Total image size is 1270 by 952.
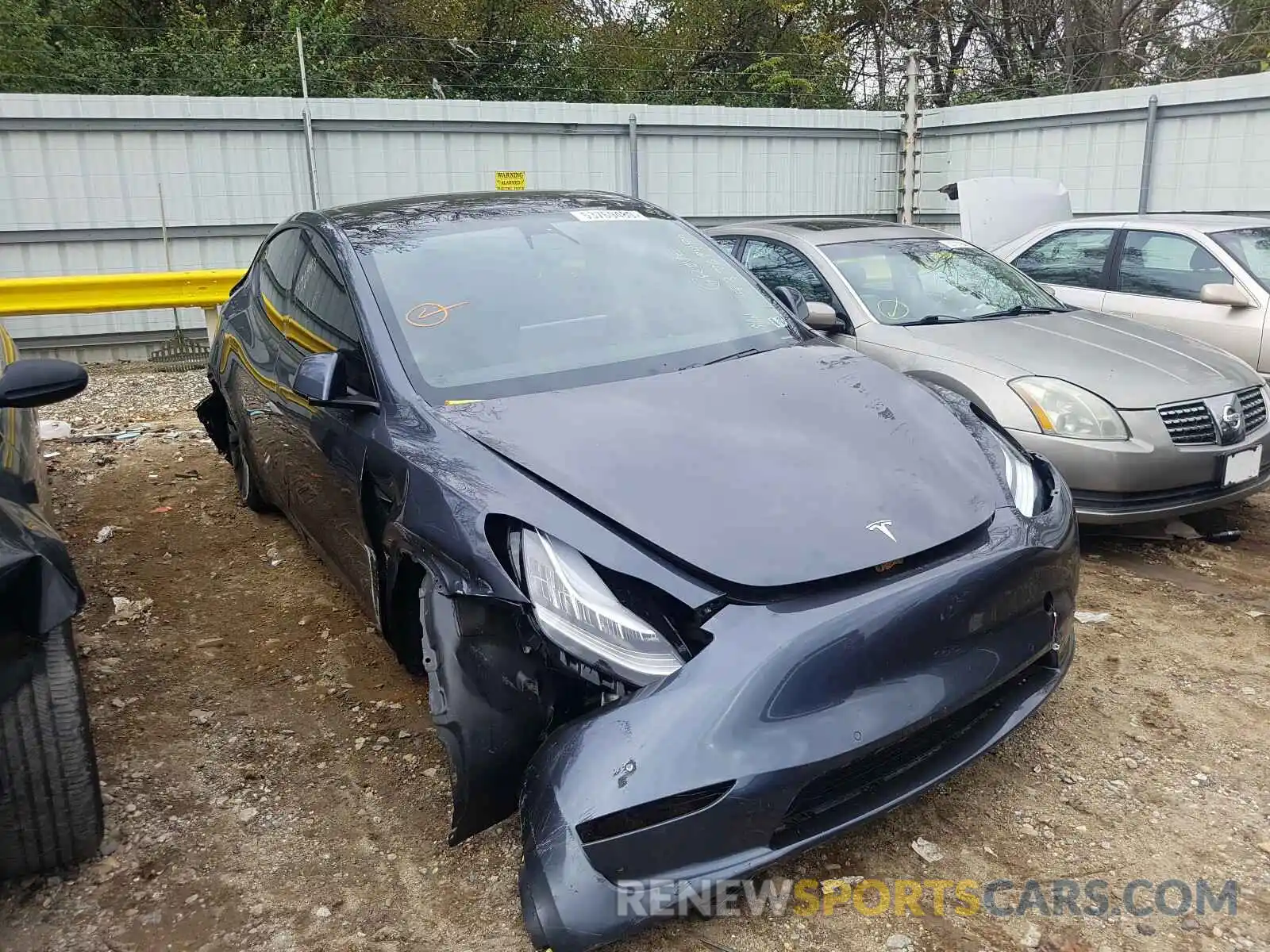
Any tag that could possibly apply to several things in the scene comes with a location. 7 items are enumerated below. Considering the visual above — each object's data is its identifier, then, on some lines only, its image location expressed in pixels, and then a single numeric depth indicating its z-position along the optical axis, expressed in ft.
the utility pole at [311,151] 31.44
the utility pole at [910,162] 38.14
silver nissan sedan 13.61
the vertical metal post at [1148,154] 32.24
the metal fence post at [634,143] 34.45
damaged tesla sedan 6.42
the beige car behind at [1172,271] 19.45
